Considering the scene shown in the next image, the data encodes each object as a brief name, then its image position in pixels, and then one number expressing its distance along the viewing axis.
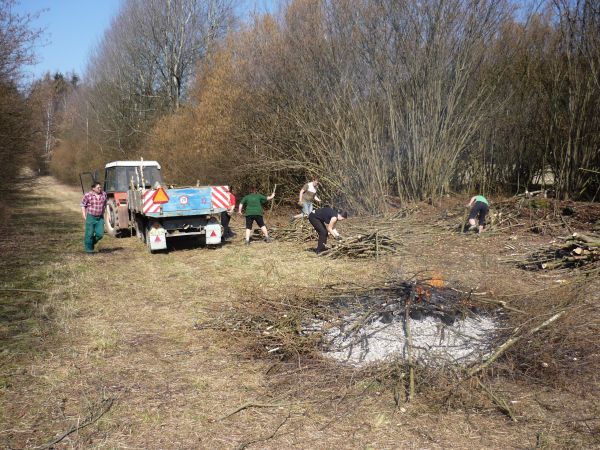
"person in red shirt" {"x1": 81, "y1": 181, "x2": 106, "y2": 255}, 11.21
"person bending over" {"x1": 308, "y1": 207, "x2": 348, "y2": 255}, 11.02
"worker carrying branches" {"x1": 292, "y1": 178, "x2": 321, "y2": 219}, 13.88
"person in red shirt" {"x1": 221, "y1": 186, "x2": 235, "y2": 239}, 12.57
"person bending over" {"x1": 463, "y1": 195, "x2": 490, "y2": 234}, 11.68
